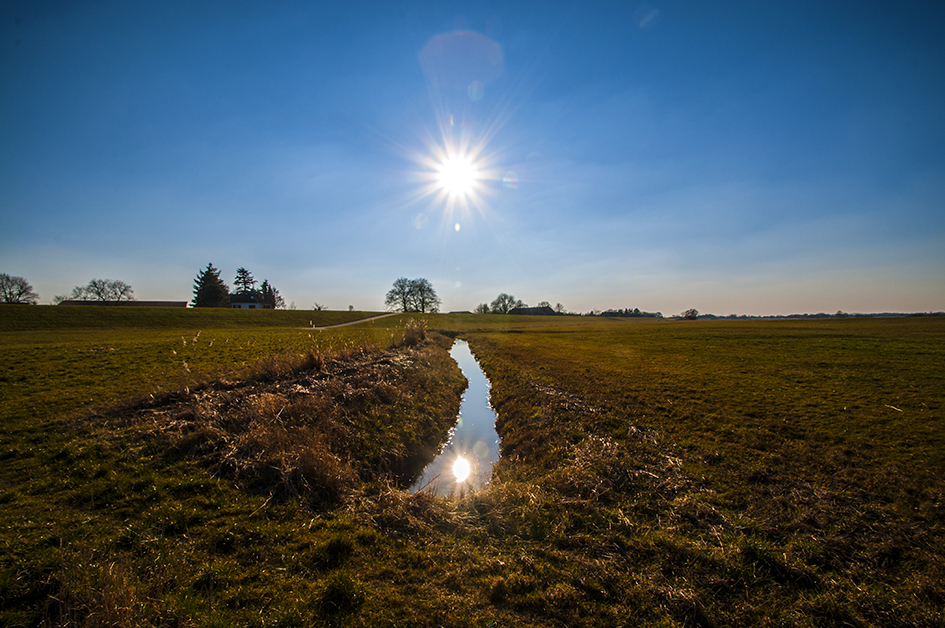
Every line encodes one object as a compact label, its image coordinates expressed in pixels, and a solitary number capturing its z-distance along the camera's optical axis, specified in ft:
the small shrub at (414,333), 90.09
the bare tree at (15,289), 286.05
